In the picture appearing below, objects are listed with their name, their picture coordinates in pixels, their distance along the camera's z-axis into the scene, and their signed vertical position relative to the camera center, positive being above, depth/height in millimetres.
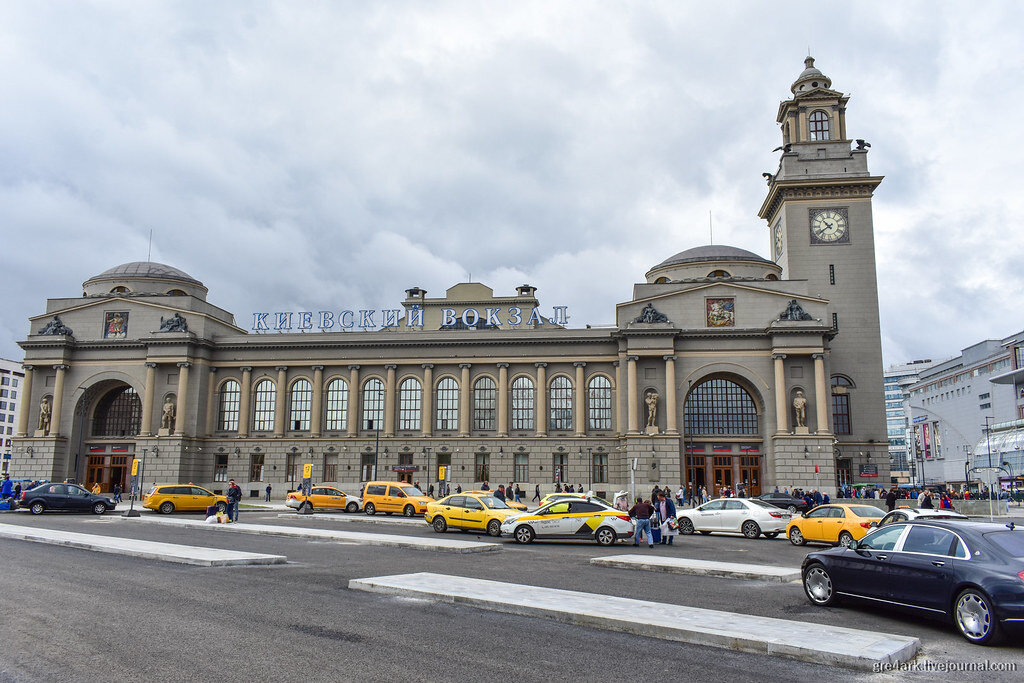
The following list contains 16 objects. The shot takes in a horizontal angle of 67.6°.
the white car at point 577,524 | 25484 -1989
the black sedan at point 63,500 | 36906 -1901
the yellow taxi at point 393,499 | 38688 -1836
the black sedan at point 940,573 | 9930 -1544
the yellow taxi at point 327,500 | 40406 -2012
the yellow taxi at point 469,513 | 28188 -1852
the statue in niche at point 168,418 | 59969 +3379
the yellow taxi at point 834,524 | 24359 -1904
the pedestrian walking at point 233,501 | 31438 -1585
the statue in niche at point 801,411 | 53219 +3700
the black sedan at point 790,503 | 41581 -2066
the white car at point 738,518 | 29125 -2073
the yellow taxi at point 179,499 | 40031 -1936
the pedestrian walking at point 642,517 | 24641 -1693
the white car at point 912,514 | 21798 -1490
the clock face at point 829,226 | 61281 +18950
